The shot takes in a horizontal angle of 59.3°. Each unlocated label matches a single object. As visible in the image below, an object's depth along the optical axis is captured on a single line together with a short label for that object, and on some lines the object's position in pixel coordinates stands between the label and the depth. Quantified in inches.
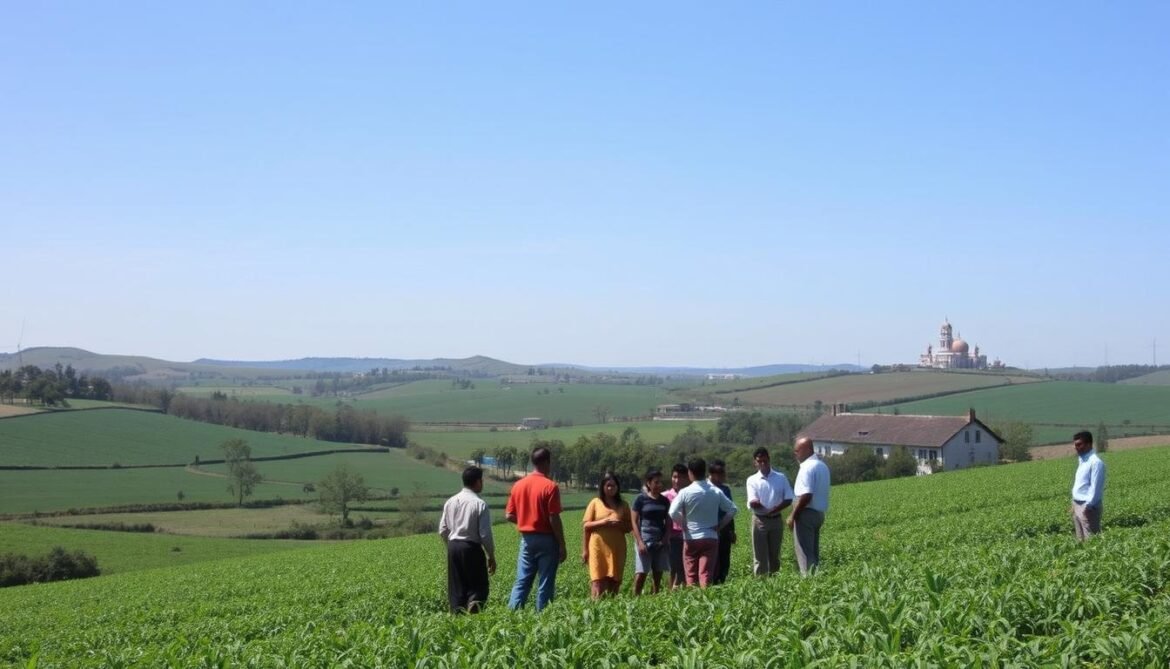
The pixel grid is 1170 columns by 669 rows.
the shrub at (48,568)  1745.8
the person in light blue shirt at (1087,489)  596.7
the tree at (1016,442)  3129.9
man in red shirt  486.3
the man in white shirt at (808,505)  551.2
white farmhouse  3070.9
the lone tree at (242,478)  3041.3
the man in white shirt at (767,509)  566.3
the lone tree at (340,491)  2711.6
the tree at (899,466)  2817.4
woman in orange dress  518.0
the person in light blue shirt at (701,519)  541.6
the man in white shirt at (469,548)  477.1
